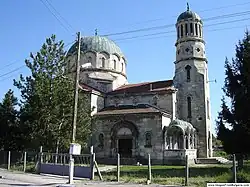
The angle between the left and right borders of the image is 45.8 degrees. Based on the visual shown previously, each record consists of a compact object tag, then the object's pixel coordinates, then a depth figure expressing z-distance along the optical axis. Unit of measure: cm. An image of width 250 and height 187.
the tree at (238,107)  2140
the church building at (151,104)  3300
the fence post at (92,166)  1715
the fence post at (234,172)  1312
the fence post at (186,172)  1411
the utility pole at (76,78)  1578
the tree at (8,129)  2919
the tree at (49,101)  2478
